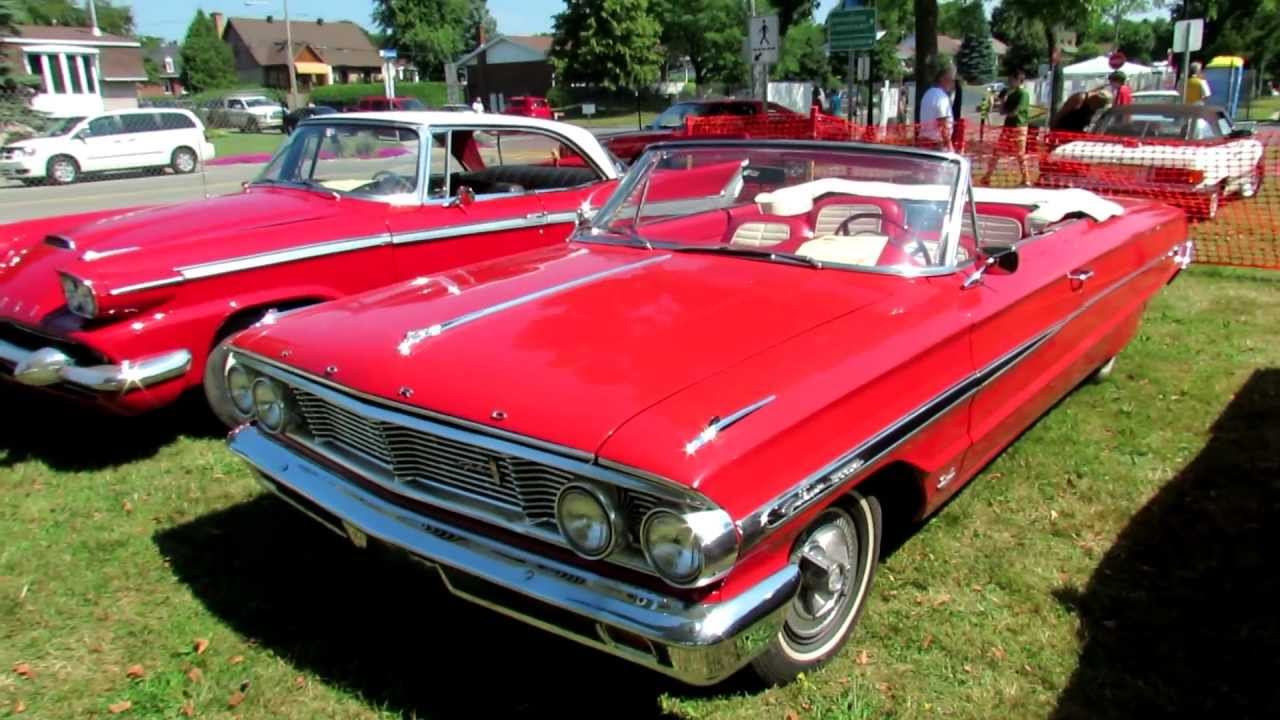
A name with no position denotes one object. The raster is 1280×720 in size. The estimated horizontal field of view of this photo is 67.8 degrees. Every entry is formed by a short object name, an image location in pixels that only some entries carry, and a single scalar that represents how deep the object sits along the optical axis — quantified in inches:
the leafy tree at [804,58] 1851.6
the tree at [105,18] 2139.5
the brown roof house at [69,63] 1510.8
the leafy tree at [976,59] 2501.2
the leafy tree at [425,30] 2878.9
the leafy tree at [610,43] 2001.7
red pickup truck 716.0
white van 746.8
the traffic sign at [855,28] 477.7
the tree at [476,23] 3875.5
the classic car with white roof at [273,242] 166.6
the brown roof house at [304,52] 3078.2
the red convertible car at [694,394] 88.4
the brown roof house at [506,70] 2358.5
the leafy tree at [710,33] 1940.2
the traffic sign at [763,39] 478.9
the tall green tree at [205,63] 2386.8
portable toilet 1083.3
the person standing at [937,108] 438.9
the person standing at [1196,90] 690.8
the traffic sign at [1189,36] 645.3
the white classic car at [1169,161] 395.5
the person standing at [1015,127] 414.0
